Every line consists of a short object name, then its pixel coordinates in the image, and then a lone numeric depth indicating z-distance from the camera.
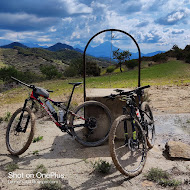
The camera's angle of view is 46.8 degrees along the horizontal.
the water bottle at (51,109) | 4.82
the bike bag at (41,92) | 4.65
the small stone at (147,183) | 3.50
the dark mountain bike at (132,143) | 3.64
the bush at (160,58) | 32.78
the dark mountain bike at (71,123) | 4.72
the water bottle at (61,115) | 4.91
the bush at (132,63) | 33.69
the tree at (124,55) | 25.14
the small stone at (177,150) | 4.51
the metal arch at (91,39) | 5.72
